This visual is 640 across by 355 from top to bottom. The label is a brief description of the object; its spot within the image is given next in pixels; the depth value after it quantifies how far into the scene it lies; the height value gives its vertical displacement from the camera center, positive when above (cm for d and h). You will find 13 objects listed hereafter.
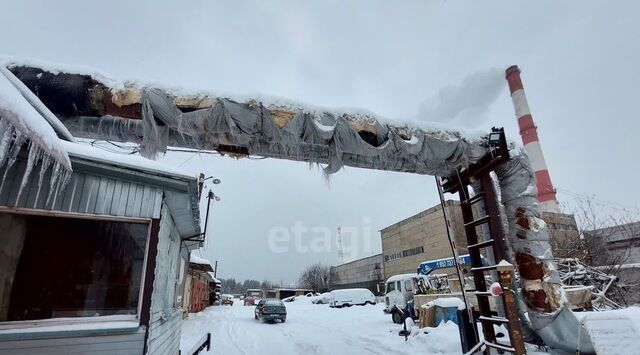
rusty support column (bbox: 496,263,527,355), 482 -43
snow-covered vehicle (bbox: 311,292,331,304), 4055 -158
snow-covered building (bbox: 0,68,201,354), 356 +61
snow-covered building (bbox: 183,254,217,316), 1771 +41
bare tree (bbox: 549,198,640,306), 1133 +107
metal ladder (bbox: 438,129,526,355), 497 +62
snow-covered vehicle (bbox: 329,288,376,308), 3234 -125
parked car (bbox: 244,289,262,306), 4291 -150
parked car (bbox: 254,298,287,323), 1881 -124
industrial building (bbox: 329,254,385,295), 5365 +168
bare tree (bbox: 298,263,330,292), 7431 +190
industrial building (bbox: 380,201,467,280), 3539 +484
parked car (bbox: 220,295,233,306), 4406 -154
